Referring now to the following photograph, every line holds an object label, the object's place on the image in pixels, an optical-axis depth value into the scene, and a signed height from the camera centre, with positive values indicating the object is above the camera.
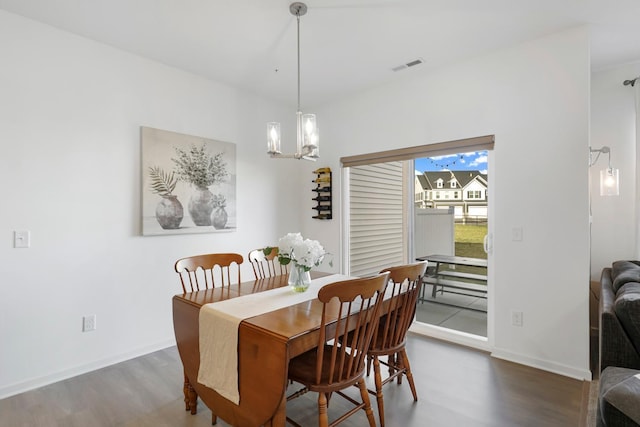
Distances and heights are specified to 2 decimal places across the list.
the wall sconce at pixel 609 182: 2.82 +0.28
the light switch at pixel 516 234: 2.85 -0.16
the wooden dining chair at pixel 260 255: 2.69 -0.32
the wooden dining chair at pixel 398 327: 1.93 -0.70
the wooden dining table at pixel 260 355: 1.49 -0.67
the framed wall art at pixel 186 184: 3.09 +0.32
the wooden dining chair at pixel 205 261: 2.34 -0.34
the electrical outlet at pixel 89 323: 2.72 -0.87
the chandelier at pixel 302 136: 2.26 +0.55
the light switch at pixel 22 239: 2.41 -0.16
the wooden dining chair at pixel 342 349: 1.58 -0.68
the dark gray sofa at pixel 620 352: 1.31 -0.70
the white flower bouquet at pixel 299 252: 2.12 -0.23
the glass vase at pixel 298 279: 2.24 -0.43
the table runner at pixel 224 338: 1.66 -0.63
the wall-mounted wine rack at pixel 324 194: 4.25 +0.28
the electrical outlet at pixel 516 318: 2.84 -0.87
